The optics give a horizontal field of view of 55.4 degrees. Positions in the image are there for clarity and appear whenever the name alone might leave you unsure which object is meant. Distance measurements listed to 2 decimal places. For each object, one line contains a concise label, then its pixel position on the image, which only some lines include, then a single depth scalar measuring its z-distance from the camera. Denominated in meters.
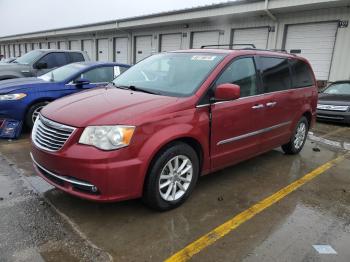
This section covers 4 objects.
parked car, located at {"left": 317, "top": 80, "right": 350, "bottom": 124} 9.14
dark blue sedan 6.14
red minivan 3.06
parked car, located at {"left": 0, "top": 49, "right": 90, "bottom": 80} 8.95
